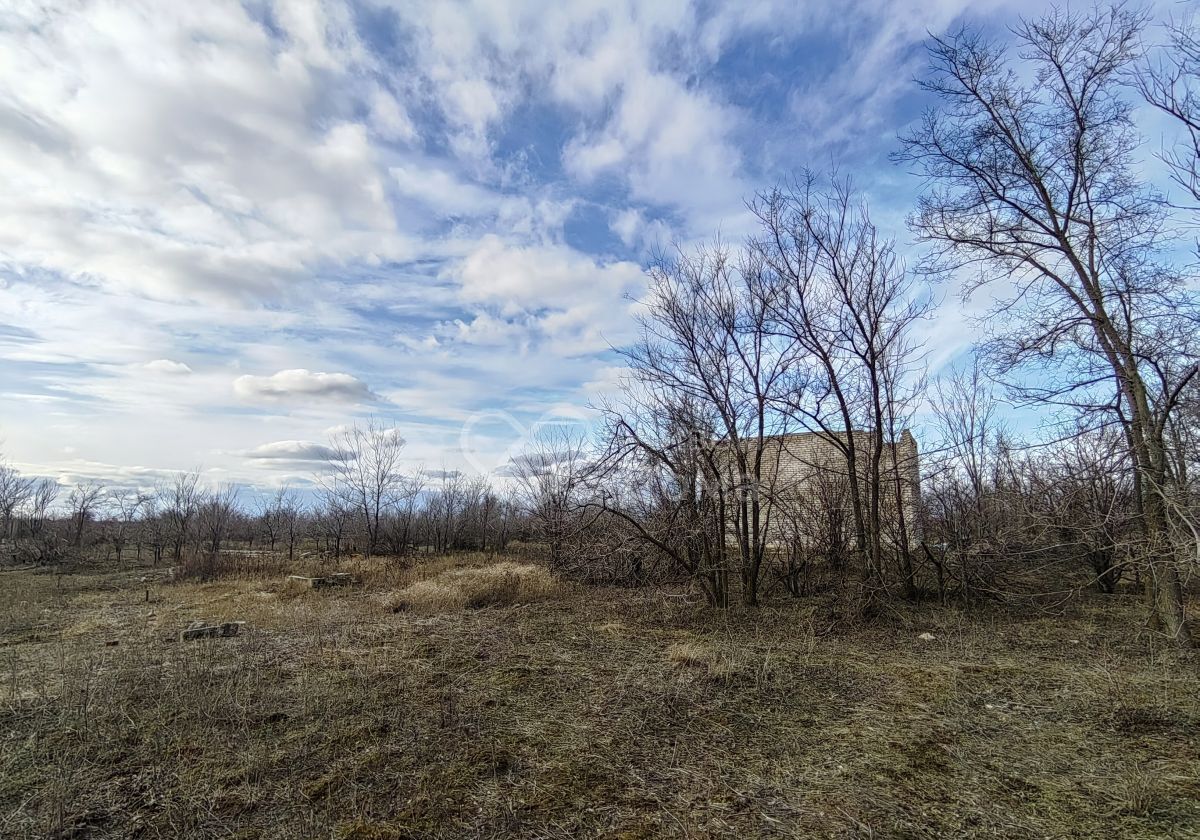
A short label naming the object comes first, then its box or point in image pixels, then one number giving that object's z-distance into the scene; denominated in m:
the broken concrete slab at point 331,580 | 14.27
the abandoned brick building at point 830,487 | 9.81
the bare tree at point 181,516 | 26.29
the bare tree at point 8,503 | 30.06
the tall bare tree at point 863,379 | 9.32
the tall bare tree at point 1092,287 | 6.83
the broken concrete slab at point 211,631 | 8.25
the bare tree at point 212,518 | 28.22
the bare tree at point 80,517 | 28.58
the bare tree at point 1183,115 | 6.12
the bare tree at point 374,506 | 25.92
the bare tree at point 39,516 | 28.29
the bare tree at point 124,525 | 29.86
